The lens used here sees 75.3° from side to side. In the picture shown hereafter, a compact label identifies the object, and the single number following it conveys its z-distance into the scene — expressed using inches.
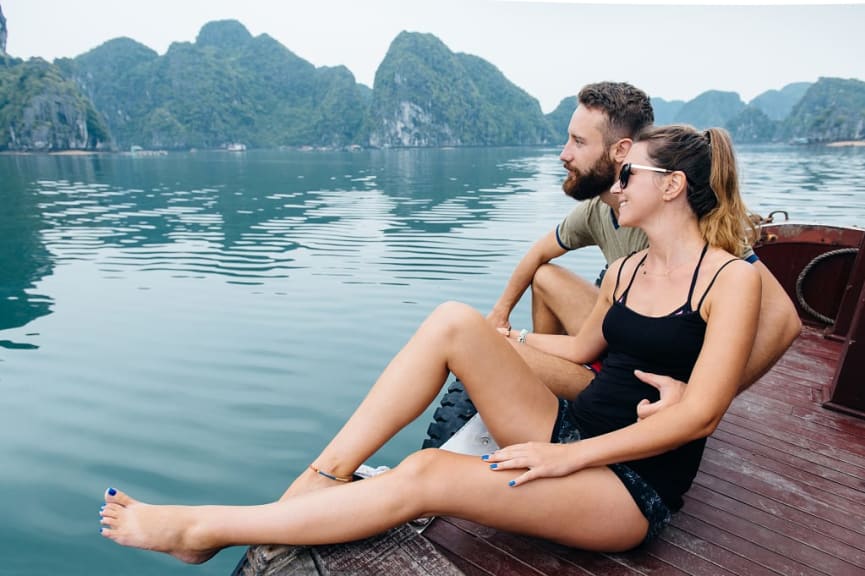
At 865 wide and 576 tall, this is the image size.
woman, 68.0
